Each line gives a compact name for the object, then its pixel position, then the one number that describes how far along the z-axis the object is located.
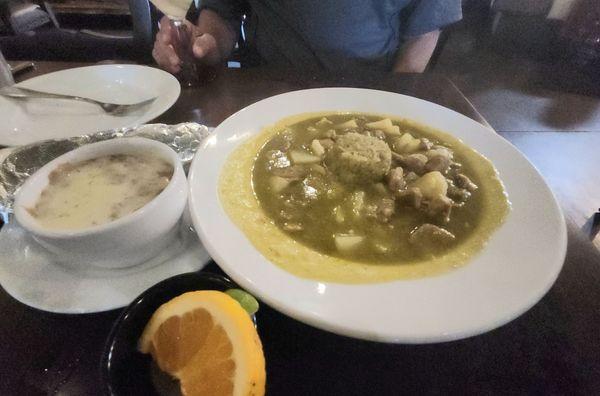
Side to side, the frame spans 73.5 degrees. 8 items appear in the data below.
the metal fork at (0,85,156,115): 0.51
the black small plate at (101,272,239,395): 0.23
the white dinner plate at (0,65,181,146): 0.48
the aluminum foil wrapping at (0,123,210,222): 0.35
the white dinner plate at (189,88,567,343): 0.26
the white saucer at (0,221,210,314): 0.27
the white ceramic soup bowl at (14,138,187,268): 0.26
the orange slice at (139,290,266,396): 0.22
